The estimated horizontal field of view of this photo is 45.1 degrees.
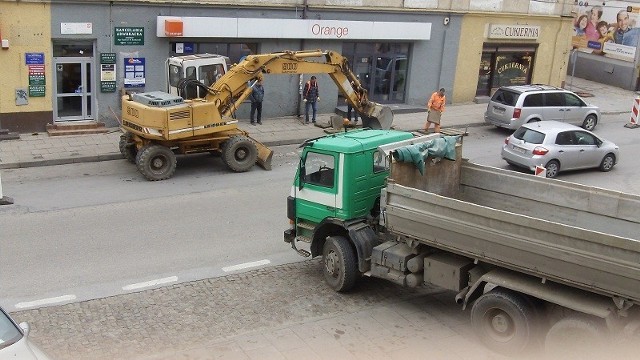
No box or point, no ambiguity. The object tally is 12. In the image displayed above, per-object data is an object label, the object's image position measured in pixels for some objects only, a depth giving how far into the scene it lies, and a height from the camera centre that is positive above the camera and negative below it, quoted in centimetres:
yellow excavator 1766 -248
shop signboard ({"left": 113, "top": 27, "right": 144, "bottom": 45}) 2194 -78
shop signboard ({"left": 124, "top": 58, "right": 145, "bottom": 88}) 2234 -183
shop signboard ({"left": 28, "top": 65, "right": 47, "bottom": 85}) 2108 -198
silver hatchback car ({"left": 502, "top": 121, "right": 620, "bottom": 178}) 1902 -270
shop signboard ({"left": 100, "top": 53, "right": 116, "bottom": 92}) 2194 -184
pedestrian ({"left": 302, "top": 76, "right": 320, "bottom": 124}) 2419 -228
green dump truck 909 -264
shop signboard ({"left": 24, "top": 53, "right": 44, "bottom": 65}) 2091 -153
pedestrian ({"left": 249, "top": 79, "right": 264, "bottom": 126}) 2342 -244
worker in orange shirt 2332 -233
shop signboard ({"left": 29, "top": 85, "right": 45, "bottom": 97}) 2122 -240
